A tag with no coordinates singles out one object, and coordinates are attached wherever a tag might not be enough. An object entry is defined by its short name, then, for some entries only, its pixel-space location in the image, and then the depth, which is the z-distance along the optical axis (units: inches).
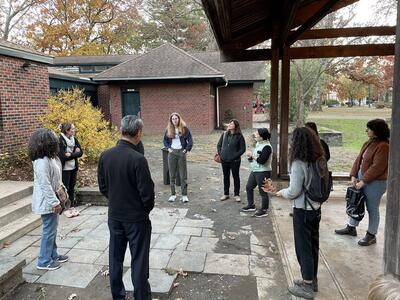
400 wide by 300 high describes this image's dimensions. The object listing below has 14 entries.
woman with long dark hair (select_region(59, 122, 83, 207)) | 225.6
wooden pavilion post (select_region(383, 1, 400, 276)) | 80.4
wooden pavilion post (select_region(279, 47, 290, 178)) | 260.8
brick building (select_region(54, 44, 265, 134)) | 729.6
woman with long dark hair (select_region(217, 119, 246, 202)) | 254.4
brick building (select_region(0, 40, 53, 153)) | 315.3
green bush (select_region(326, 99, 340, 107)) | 2839.6
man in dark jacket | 117.3
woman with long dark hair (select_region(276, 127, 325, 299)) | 120.3
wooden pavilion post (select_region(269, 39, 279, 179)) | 259.9
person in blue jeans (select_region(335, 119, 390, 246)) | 157.6
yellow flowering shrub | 347.9
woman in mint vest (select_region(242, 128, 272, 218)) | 222.8
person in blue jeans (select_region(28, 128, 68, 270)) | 148.9
